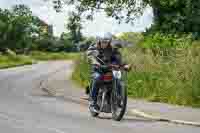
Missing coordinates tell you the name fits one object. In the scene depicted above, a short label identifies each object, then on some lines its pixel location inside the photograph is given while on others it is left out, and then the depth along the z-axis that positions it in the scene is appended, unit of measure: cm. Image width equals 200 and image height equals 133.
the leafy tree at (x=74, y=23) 3962
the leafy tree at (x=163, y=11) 3206
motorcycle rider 1484
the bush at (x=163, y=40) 2432
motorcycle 1430
